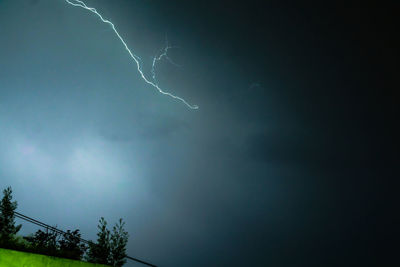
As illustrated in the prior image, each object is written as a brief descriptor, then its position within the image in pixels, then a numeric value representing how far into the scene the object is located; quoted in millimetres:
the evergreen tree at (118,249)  10578
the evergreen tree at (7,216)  10822
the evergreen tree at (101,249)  10375
